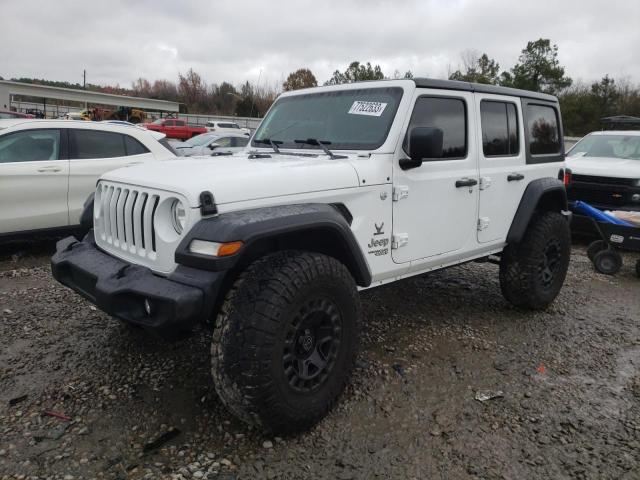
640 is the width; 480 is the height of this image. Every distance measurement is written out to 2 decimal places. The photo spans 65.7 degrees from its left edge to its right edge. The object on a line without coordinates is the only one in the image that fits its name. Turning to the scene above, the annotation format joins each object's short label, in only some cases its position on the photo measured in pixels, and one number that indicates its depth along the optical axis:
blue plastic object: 5.89
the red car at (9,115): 16.06
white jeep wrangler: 2.35
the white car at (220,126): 32.66
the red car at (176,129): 30.14
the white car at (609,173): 7.20
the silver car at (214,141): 13.60
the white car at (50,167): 5.50
